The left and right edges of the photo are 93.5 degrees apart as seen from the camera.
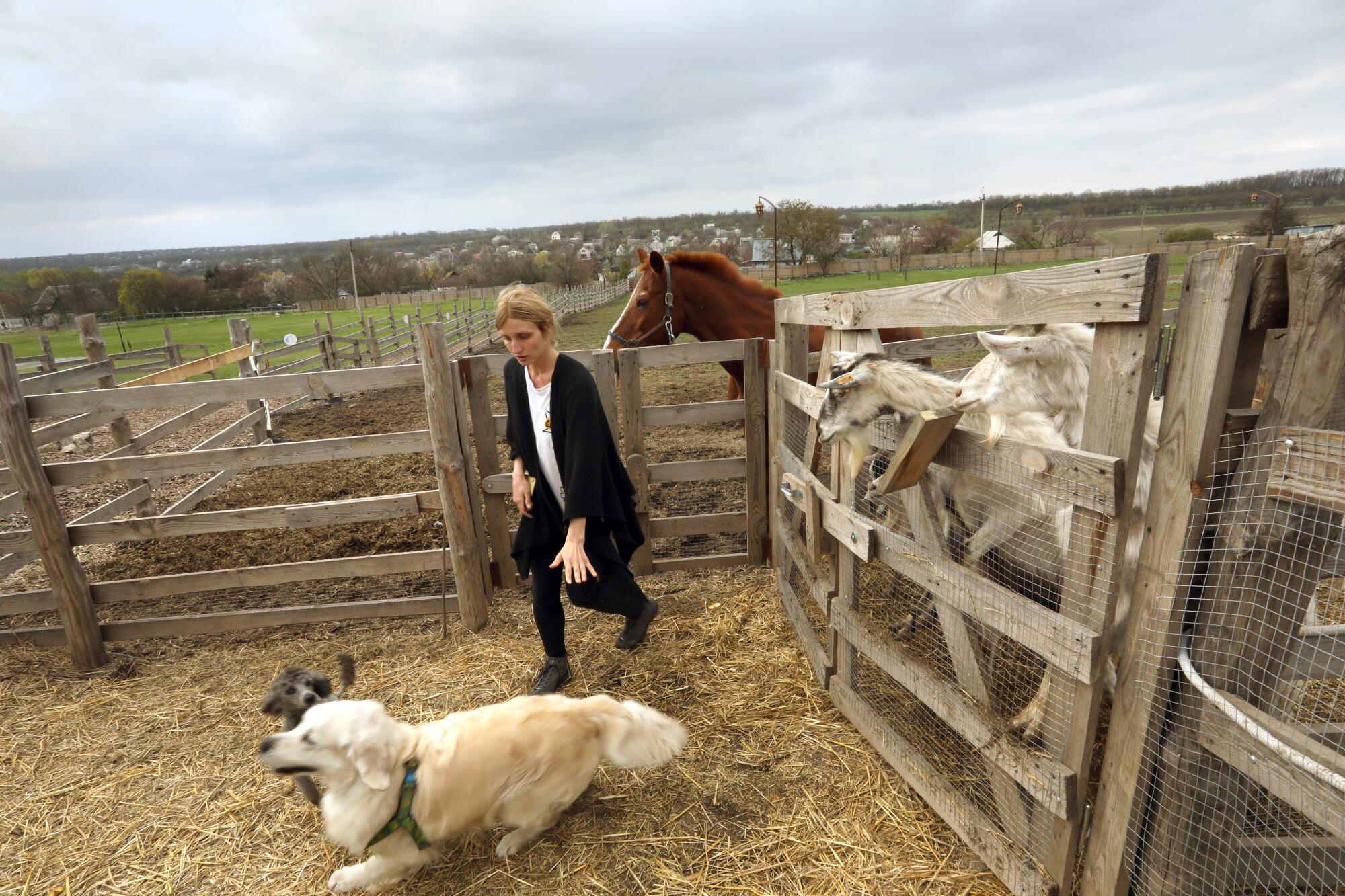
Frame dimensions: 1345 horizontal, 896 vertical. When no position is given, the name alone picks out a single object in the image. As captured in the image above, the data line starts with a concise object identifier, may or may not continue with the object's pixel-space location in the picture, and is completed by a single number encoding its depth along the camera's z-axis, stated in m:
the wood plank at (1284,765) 1.51
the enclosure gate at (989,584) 1.77
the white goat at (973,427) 2.68
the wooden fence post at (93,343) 8.26
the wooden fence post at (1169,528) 1.51
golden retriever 2.28
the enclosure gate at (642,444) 4.54
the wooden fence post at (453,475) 4.14
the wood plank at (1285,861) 2.02
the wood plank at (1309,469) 1.37
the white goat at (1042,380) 2.80
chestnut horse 7.30
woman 3.11
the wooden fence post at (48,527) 3.92
